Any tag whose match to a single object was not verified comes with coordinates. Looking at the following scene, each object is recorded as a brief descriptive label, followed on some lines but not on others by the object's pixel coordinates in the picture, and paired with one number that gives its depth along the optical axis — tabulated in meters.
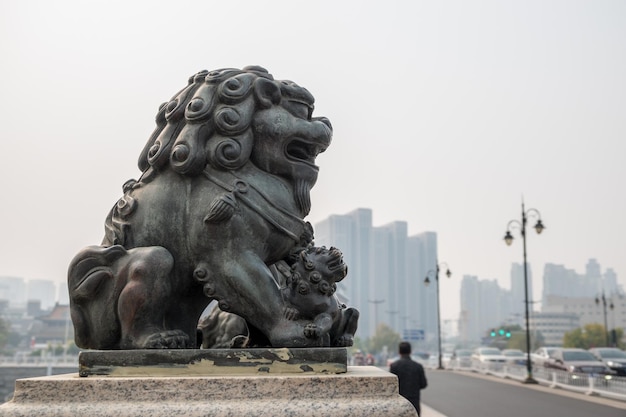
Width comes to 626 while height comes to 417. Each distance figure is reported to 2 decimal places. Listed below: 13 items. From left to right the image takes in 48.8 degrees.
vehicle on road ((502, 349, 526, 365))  34.19
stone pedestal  2.87
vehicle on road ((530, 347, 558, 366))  27.88
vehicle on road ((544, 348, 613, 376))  22.47
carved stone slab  3.15
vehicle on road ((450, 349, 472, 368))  33.54
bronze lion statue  3.36
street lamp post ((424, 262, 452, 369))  35.37
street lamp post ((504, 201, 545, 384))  22.52
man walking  8.86
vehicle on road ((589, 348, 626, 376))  22.68
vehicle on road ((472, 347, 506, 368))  29.97
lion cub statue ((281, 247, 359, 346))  3.44
